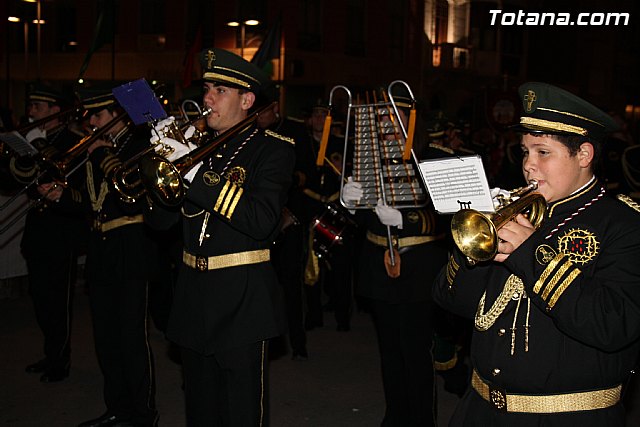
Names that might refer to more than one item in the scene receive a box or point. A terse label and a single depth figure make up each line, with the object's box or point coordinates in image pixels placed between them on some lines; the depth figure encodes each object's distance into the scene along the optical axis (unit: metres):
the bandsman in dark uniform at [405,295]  4.86
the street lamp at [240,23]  21.33
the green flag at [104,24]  9.95
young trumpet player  2.53
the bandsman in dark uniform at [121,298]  5.20
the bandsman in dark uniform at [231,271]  3.98
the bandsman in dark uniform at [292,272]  7.01
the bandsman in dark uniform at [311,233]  7.66
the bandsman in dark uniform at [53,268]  6.37
